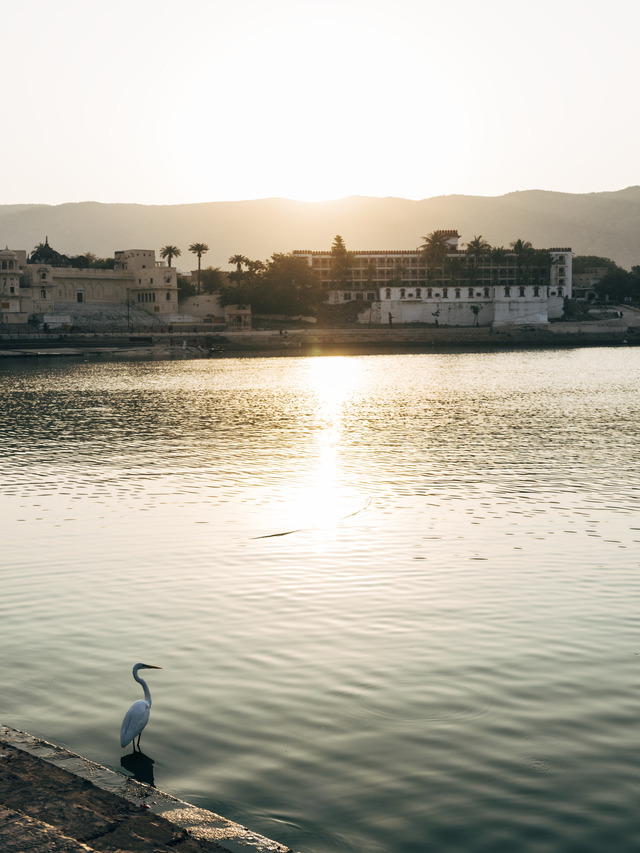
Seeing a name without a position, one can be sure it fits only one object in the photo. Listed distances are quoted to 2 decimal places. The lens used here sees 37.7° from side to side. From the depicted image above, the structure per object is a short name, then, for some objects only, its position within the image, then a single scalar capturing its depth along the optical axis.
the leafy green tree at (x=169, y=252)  188.88
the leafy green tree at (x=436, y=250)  189.88
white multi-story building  177.62
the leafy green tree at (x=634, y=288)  198.50
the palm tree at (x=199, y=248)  190.12
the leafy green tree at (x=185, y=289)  179.25
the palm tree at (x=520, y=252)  190.25
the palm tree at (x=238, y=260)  188.38
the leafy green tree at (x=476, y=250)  192.38
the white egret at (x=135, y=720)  9.66
